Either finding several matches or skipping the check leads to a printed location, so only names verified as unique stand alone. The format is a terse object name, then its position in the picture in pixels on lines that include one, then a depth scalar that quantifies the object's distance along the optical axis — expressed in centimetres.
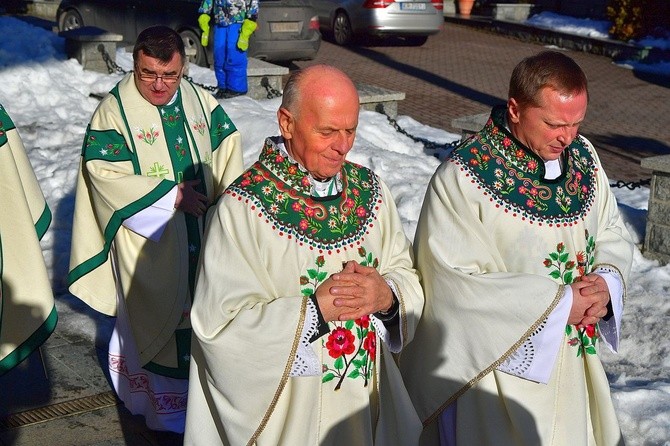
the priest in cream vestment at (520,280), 367
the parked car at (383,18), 1825
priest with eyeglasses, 486
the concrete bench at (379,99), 1062
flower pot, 2377
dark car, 1336
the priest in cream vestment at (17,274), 471
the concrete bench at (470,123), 813
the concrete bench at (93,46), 1204
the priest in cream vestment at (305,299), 333
